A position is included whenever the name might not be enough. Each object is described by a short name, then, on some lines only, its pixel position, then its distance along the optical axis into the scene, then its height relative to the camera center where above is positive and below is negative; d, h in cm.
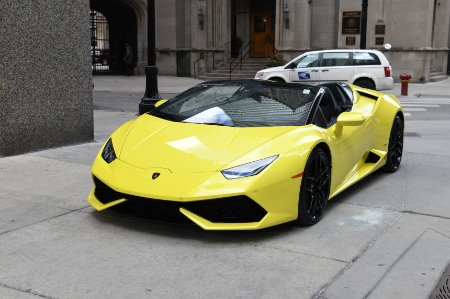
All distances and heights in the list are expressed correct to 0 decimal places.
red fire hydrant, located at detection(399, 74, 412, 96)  2039 -140
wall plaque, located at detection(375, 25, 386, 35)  2611 +74
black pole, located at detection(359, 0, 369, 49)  1931 +92
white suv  1788 -78
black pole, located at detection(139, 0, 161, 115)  1316 -67
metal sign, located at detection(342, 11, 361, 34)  2638 +108
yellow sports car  440 -96
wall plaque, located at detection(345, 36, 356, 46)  2662 +21
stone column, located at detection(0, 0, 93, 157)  747 -45
